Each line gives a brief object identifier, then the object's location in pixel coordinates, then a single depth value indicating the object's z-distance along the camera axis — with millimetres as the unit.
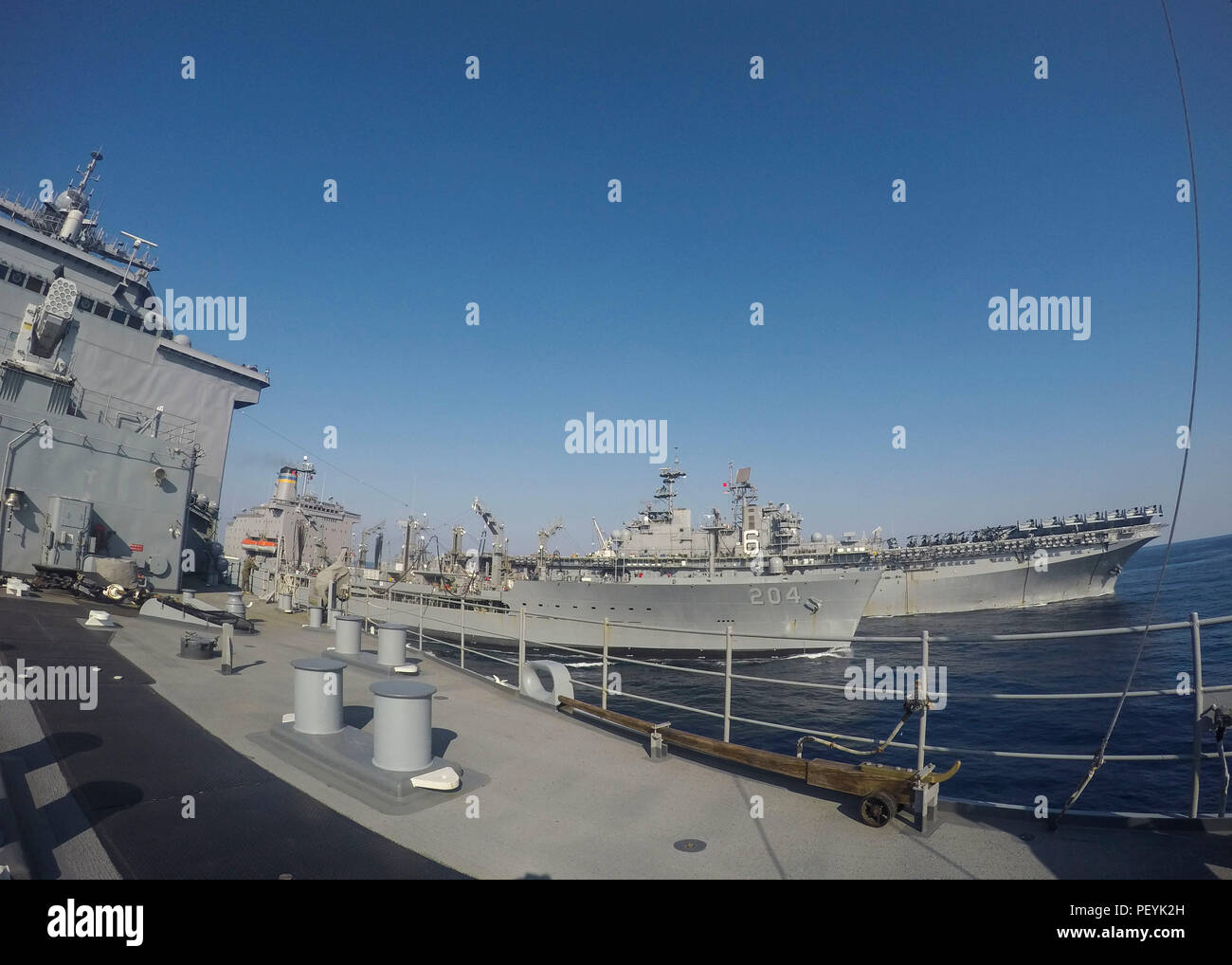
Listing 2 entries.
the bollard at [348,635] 9242
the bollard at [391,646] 8656
